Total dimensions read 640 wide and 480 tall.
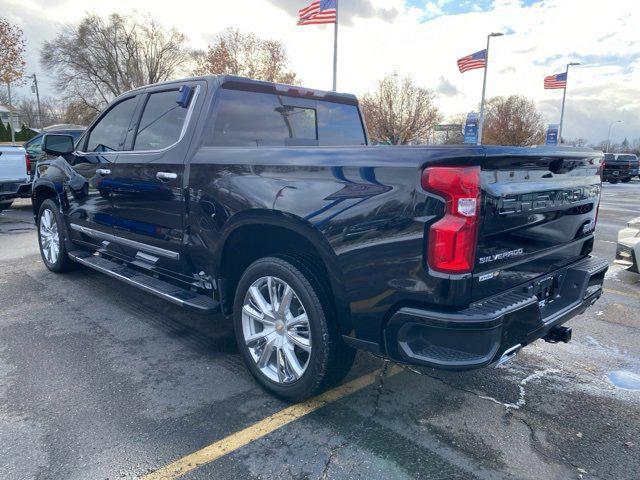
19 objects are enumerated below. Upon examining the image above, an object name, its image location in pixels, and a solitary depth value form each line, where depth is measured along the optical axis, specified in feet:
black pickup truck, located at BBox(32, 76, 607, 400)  6.88
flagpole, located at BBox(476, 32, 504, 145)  74.59
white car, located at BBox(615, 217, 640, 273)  17.38
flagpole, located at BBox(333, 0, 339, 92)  54.32
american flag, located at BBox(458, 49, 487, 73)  73.92
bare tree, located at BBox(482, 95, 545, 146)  170.91
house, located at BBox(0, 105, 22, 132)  165.94
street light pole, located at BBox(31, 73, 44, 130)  158.10
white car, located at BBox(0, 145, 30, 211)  30.45
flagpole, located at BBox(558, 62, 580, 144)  118.52
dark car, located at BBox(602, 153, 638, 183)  94.84
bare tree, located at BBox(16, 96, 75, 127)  237.25
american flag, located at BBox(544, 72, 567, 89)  88.12
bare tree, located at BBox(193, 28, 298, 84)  112.88
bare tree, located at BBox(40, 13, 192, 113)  136.05
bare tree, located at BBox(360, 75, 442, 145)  135.23
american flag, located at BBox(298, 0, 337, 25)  51.96
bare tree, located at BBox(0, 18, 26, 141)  74.74
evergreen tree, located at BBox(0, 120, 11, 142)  142.22
